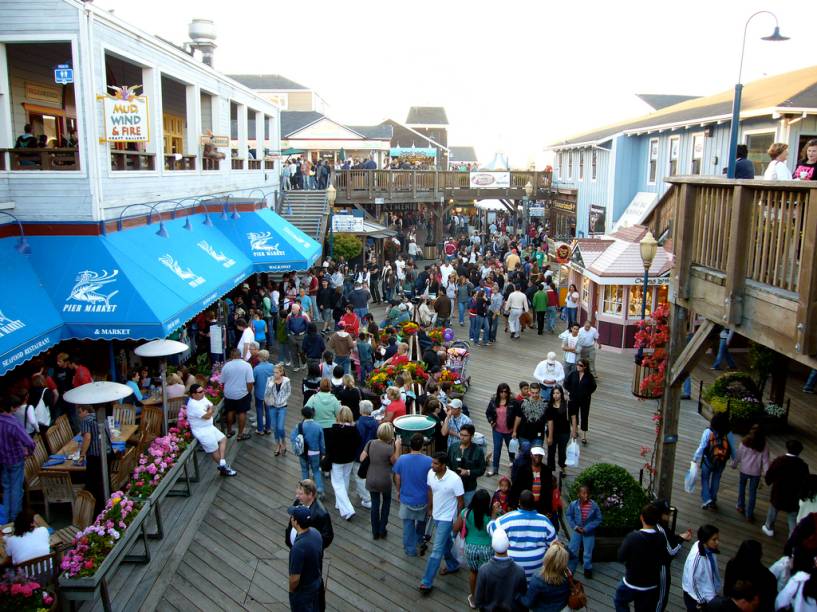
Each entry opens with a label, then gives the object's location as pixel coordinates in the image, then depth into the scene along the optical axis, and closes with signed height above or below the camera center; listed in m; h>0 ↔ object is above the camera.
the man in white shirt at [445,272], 22.05 -2.56
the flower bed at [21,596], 5.75 -3.43
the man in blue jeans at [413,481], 7.52 -3.14
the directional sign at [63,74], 10.09 +1.60
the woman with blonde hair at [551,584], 5.61 -3.17
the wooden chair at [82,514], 7.33 -3.49
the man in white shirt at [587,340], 14.28 -3.00
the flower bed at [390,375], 11.50 -3.06
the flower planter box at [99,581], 6.30 -3.63
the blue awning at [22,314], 8.49 -1.72
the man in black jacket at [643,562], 6.00 -3.17
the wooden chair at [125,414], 9.99 -3.27
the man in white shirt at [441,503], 7.13 -3.20
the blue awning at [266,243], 17.71 -1.45
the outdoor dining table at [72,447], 8.42 -3.35
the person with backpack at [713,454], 8.94 -3.36
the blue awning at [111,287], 9.88 -1.51
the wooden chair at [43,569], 6.25 -3.50
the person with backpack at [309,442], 8.88 -3.23
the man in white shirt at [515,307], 19.72 -3.24
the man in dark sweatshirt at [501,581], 5.53 -3.08
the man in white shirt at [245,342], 12.69 -2.81
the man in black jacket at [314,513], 6.39 -2.99
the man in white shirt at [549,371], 10.98 -2.79
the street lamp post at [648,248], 13.28 -1.00
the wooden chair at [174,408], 10.71 -3.42
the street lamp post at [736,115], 8.65 +1.17
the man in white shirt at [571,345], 14.13 -3.07
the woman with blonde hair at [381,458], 8.08 -3.11
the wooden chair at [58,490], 8.23 -3.62
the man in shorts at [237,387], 11.07 -3.17
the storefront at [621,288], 18.33 -2.49
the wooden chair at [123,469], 8.51 -3.53
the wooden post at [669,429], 8.52 -2.91
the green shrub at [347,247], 25.66 -2.10
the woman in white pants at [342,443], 8.57 -3.12
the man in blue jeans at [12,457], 7.67 -3.03
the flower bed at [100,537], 6.44 -3.44
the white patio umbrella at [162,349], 9.91 -2.36
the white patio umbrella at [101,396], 7.56 -2.32
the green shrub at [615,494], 7.93 -3.44
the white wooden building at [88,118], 10.04 +1.21
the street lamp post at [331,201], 25.02 -0.42
